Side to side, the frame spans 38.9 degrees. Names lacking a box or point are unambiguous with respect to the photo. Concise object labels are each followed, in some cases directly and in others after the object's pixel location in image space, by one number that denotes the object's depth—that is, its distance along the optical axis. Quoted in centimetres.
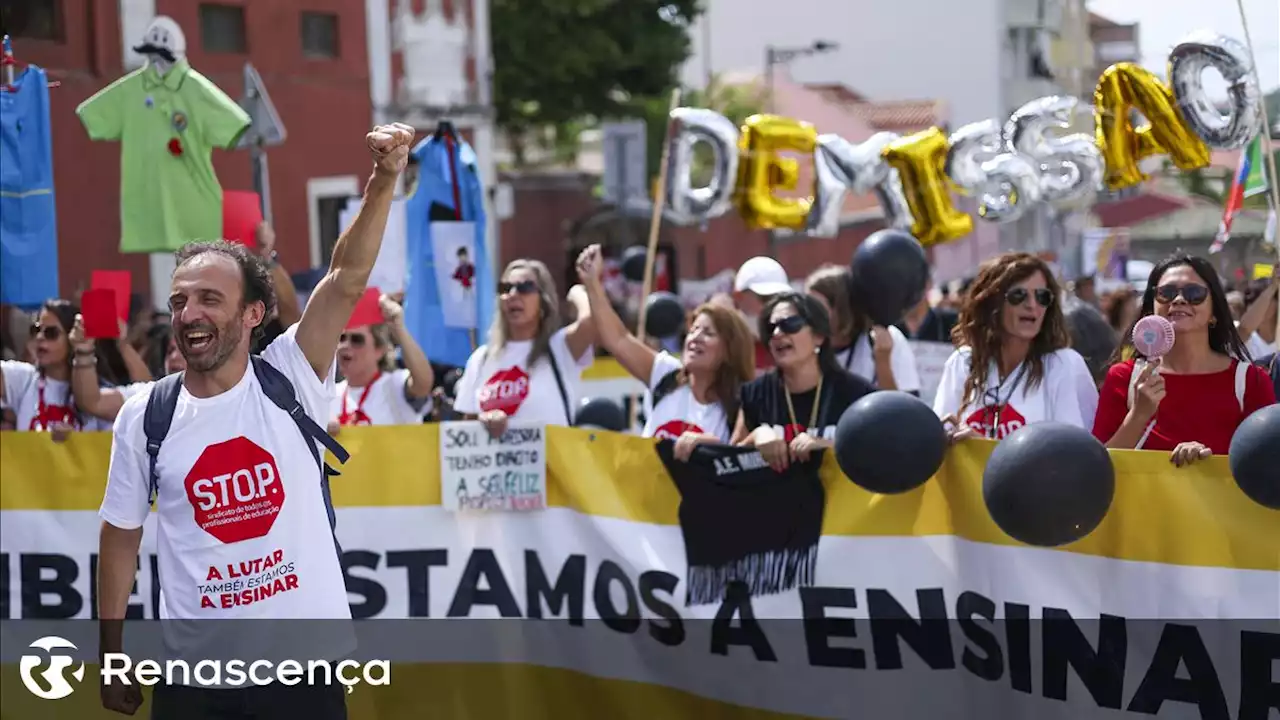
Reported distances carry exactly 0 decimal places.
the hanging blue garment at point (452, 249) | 934
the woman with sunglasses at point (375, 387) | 748
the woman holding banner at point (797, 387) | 600
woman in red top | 513
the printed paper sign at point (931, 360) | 901
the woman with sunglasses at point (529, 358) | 718
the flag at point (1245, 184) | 860
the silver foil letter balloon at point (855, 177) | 971
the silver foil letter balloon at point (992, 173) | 848
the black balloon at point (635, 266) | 1434
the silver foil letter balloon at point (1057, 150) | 827
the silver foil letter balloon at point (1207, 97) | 697
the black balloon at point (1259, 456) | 455
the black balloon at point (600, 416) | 873
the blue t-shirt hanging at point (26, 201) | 864
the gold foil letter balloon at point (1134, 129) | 747
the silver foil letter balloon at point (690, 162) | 992
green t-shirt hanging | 957
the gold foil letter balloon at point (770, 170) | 986
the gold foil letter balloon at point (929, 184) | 923
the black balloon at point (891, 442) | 521
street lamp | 4241
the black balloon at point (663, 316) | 1038
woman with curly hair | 570
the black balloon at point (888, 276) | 756
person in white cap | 784
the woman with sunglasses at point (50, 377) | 754
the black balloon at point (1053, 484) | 474
